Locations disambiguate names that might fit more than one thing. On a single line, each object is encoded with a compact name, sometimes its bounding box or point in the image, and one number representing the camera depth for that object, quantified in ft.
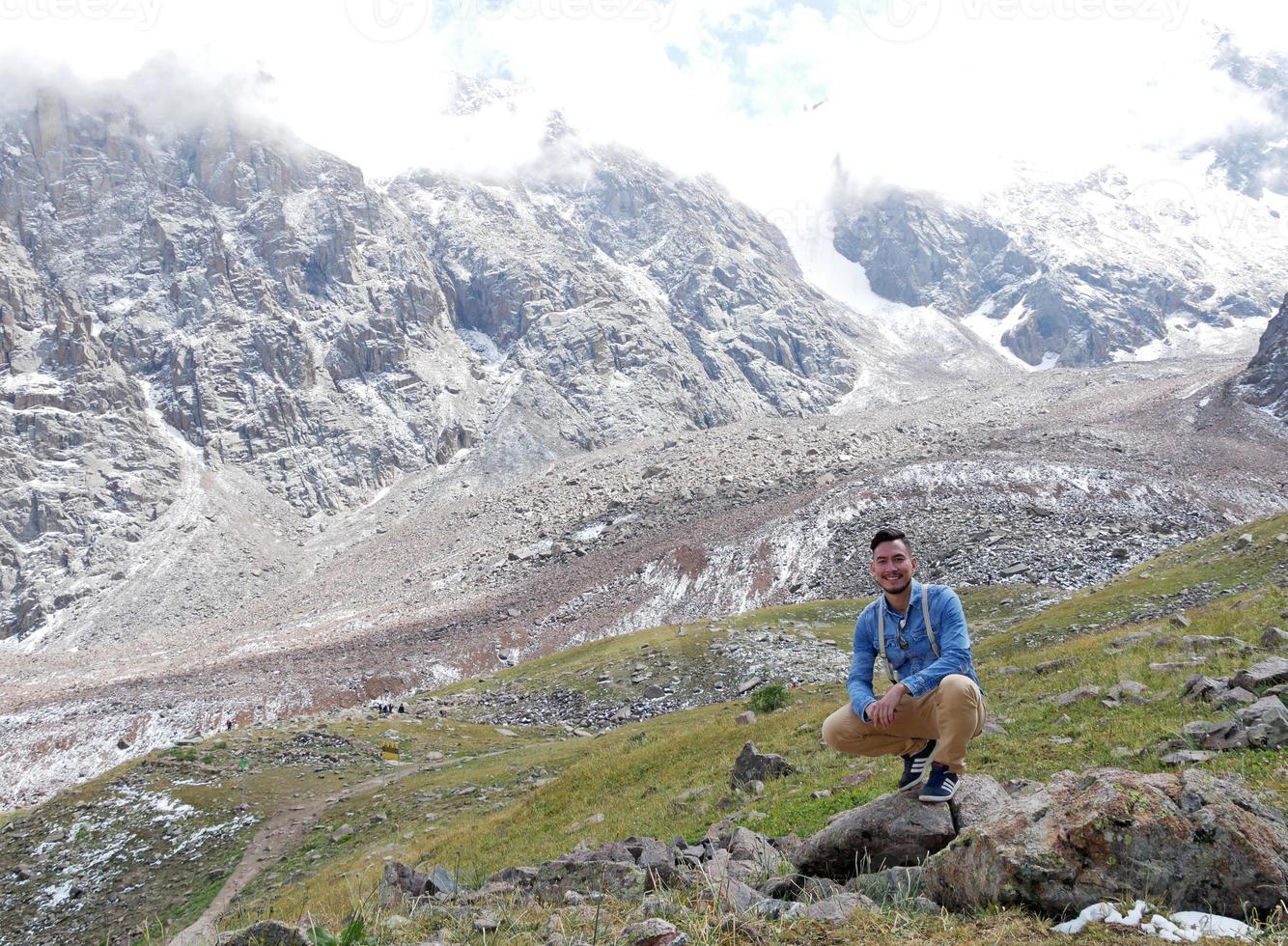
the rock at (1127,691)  38.65
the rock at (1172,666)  41.75
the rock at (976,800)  21.65
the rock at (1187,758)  26.30
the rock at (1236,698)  31.63
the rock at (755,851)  24.52
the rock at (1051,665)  55.67
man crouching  22.05
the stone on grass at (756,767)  46.91
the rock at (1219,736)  26.83
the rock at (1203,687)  33.90
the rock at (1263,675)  32.42
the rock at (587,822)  52.60
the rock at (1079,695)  41.27
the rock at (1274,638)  42.16
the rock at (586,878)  24.66
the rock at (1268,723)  25.84
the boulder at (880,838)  21.75
